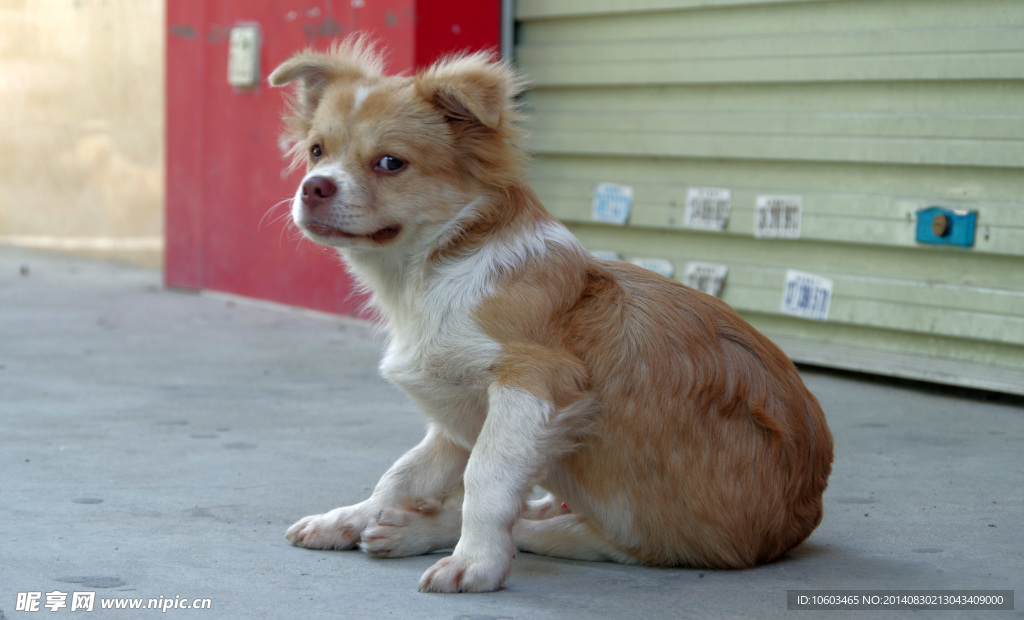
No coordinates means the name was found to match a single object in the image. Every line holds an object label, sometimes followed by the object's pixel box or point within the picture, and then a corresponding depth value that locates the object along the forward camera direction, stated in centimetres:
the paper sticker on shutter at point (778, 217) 569
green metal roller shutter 500
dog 266
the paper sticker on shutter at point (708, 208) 596
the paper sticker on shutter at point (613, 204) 639
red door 664
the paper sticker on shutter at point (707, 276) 599
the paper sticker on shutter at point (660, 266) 619
